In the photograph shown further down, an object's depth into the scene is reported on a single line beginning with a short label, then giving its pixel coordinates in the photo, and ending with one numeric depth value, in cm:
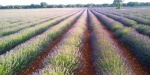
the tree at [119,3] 8692
